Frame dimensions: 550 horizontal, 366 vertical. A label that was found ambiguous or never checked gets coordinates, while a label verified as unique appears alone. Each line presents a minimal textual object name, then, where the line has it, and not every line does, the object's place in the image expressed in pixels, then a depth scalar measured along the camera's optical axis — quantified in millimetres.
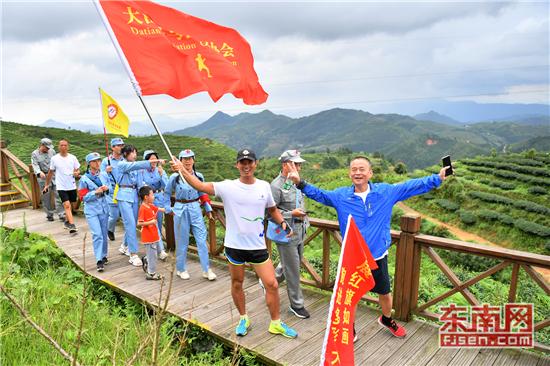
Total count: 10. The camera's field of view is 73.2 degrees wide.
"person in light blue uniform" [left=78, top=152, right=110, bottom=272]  5953
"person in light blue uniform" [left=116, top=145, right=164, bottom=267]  5812
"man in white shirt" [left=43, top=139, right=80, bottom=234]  7613
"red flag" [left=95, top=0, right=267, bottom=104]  3672
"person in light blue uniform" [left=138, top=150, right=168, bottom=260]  6176
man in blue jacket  3611
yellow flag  6043
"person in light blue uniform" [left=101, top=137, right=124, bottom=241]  6180
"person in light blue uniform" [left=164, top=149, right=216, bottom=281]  5266
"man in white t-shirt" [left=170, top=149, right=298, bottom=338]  3580
